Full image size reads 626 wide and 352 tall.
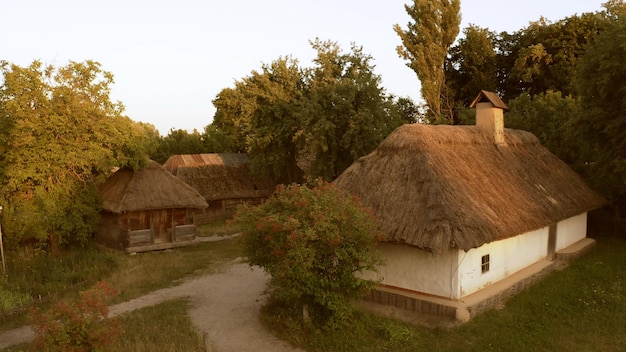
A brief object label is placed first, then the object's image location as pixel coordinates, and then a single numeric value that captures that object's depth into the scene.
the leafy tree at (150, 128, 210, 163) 43.25
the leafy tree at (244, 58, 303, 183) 30.36
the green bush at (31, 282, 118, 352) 7.55
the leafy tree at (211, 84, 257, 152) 40.64
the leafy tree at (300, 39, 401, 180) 25.39
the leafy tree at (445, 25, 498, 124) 35.31
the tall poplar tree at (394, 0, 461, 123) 32.38
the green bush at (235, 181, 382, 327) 9.90
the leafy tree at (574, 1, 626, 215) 16.75
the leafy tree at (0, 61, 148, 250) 19.20
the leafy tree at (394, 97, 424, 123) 34.62
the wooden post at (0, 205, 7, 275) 16.88
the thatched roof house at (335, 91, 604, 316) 12.07
